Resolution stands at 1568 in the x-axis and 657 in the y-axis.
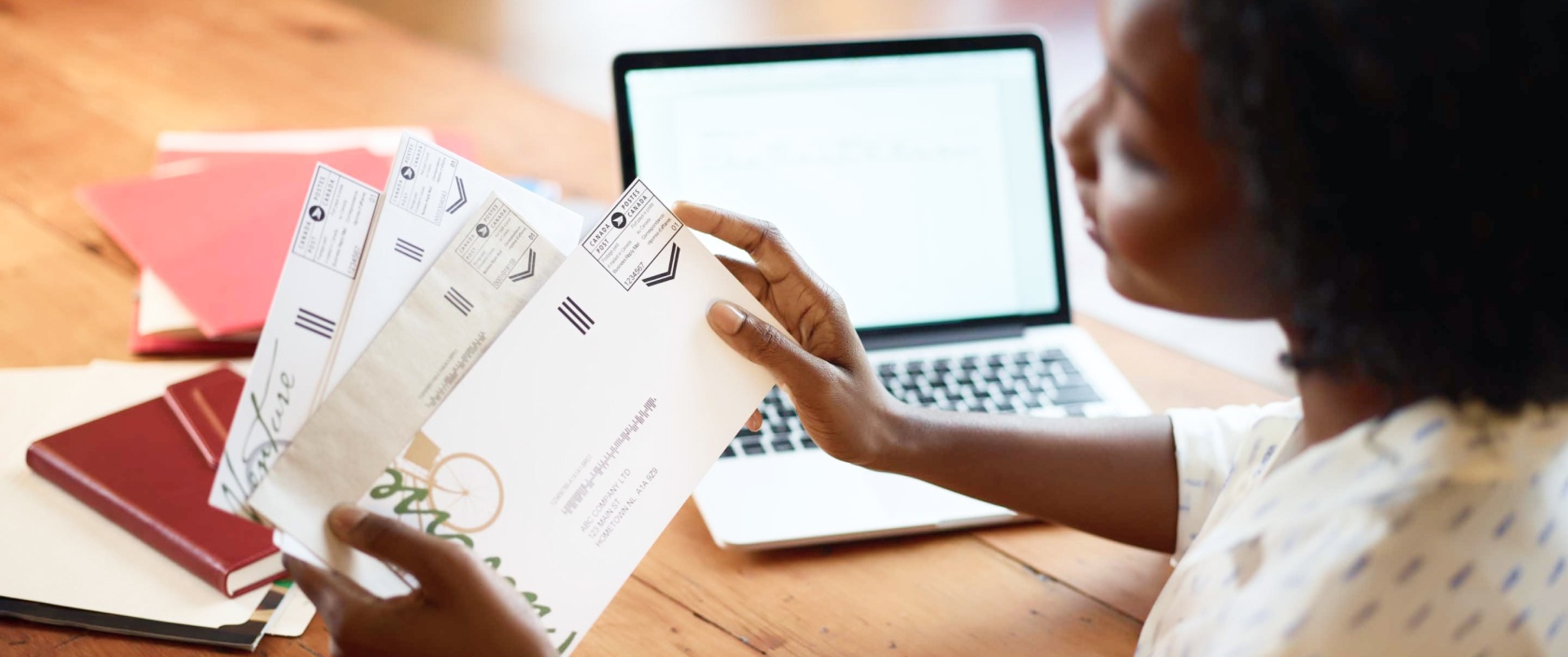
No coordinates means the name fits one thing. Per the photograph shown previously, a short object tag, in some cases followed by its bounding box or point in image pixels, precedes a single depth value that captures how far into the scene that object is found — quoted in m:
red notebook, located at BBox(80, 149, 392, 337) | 1.01
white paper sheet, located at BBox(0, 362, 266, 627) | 0.71
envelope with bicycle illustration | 0.60
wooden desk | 0.75
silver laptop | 1.00
